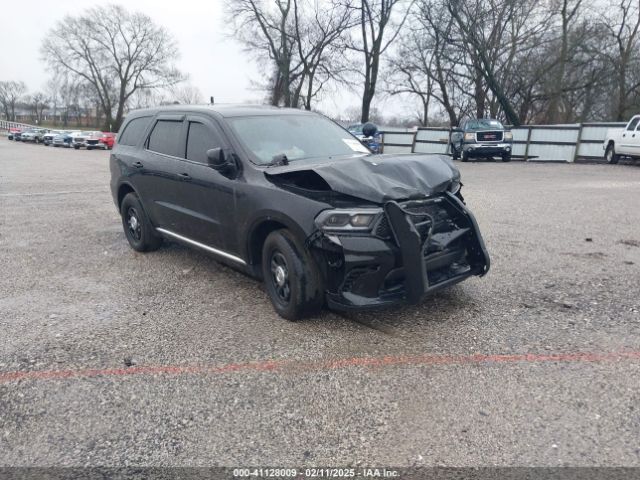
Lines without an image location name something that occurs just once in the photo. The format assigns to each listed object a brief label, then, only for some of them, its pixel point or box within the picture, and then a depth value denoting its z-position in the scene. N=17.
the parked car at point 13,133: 53.20
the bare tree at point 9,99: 92.06
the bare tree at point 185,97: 66.25
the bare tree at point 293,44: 35.84
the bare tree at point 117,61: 62.41
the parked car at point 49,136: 43.38
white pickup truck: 17.50
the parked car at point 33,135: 47.97
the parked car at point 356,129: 26.55
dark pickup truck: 21.52
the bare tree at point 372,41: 33.19
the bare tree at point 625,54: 28.61
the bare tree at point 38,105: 86.81
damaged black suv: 3.57
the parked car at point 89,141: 37.19
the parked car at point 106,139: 36.97
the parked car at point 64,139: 39.62
